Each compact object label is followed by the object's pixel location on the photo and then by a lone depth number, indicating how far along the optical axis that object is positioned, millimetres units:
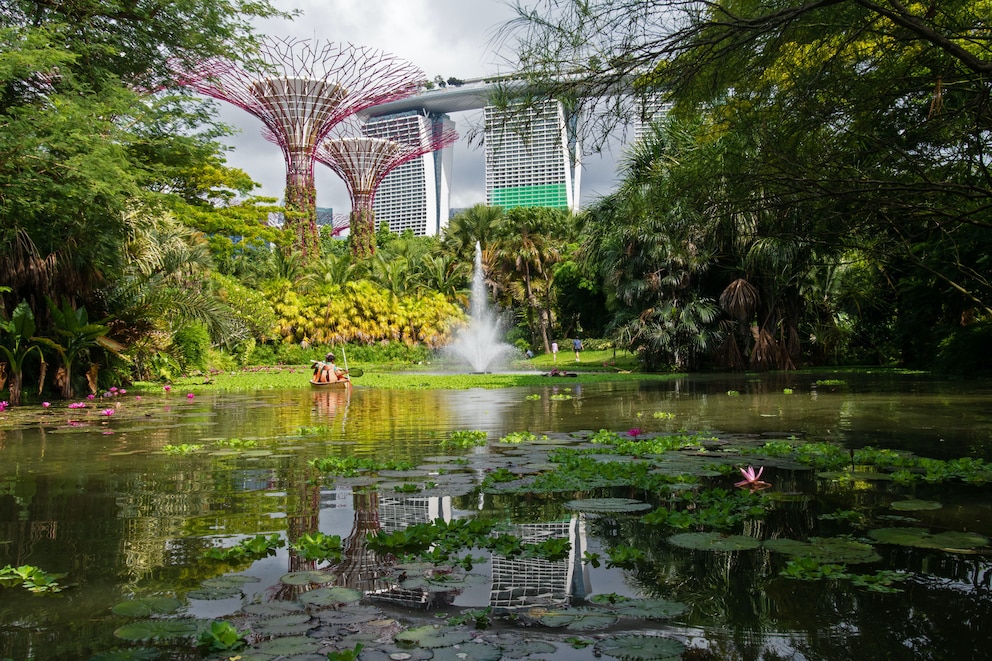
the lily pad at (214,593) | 3178
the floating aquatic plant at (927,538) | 3805
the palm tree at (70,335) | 13617
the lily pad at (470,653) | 2523
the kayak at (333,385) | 18047
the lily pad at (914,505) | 4652
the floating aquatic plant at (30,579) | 3254
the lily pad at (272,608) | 2996
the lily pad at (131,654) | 2508
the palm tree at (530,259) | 39969
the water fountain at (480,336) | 33906
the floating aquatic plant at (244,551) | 3750
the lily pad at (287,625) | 2784
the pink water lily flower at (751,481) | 5270
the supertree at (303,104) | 35031
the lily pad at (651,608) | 2920
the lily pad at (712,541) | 3818
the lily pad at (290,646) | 2586
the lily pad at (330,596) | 3109
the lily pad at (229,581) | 3322
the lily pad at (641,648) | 2516
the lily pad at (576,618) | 2830
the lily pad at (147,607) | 2957
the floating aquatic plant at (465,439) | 7711
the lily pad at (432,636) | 2654
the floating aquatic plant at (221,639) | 2574
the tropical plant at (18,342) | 12906
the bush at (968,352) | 18338
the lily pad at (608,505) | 4750
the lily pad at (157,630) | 2713
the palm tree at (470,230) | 44594
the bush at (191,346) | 21703
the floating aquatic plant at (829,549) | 3581
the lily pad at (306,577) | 3395
